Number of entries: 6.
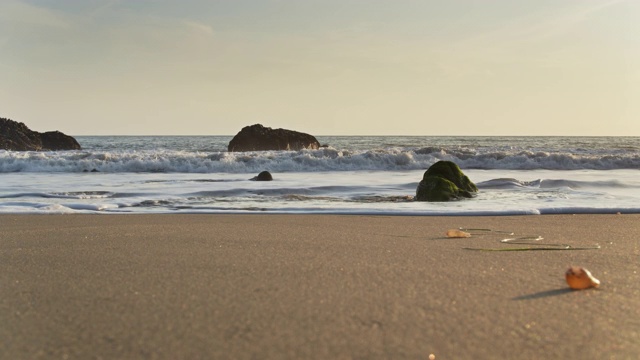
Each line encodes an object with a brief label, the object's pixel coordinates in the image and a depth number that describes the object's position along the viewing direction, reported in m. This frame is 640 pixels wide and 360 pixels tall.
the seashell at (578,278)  1.98
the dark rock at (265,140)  28.31
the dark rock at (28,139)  35.66
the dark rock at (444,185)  6.87
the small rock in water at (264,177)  10.55
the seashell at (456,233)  3.47
